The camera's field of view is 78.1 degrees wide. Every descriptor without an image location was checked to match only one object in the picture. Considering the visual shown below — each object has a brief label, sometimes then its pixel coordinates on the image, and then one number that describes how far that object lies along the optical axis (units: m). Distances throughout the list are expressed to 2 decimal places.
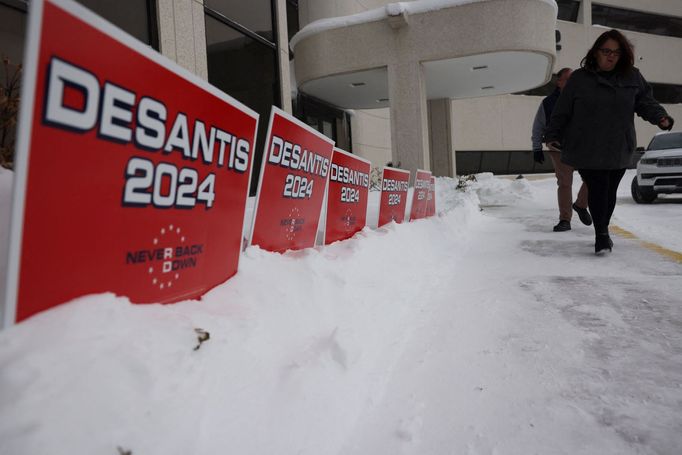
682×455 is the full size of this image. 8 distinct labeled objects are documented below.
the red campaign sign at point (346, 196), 3.12
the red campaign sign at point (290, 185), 2.18
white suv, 8.32
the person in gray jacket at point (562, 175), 5.04
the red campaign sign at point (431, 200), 6.06
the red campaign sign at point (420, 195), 5.17
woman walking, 3.49
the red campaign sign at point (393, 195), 4.23
